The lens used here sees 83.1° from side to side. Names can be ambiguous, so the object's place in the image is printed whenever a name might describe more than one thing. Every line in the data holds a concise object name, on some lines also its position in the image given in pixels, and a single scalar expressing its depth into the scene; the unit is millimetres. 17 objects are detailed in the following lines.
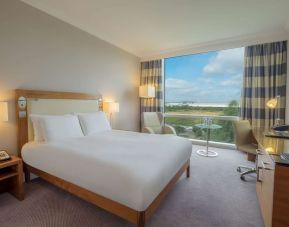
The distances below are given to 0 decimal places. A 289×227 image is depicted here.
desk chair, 2803
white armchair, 3810
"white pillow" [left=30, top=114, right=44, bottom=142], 2391
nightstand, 1926
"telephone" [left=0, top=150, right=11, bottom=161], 1973
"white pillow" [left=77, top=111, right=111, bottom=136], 2898
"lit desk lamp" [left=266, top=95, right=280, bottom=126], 2918
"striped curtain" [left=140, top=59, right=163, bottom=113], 4957
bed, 1381
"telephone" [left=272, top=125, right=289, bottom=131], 2361
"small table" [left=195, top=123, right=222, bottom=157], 3767
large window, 4156
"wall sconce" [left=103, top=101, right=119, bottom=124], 3781
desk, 1212
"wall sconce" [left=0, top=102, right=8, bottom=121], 2084
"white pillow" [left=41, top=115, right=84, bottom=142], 2328
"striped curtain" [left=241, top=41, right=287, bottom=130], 3428
